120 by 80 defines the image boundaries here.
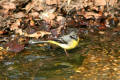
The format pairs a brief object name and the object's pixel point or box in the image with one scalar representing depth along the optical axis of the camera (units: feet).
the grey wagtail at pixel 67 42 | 37.60
